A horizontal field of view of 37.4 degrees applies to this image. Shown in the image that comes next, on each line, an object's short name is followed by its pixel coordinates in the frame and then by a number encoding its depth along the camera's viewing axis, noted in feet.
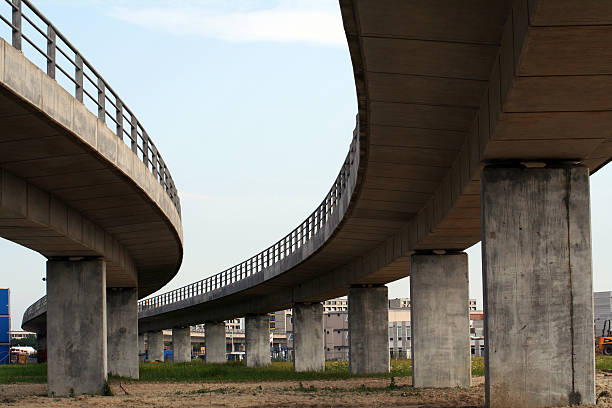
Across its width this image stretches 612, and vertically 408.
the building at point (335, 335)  521.65
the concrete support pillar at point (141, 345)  371.35
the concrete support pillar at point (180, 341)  310.65
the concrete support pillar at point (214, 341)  282.77
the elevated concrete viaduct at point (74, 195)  50.67
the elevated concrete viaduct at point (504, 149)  37.09
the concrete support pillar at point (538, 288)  52.60
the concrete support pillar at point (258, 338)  239.09
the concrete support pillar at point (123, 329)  147.64
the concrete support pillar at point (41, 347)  324.60
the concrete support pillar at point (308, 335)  178.70
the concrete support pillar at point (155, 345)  347.15
